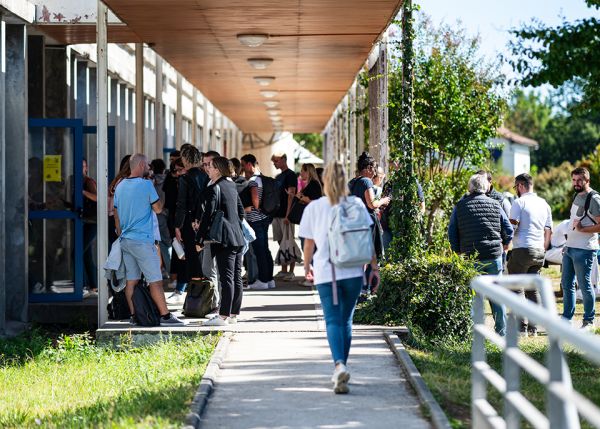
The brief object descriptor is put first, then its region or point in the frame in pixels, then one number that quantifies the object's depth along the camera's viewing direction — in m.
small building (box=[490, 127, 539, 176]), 103.25
